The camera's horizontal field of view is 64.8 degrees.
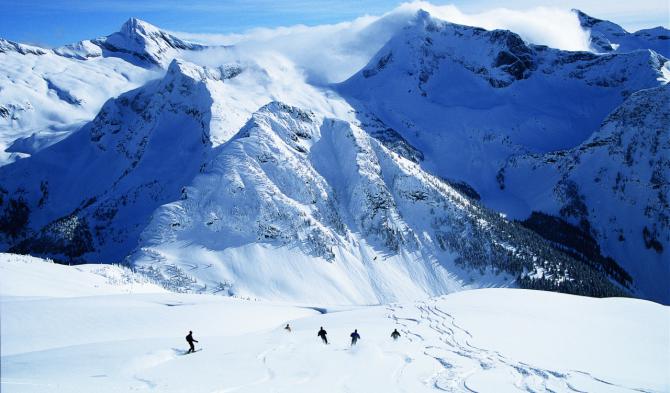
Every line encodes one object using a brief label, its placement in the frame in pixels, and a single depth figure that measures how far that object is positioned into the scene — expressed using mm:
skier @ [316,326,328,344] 40609
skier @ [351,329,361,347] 39978
